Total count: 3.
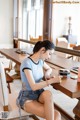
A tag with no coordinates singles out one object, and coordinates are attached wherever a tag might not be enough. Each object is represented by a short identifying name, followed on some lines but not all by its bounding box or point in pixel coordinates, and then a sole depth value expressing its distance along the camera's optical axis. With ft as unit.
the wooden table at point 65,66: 5.36
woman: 5.90
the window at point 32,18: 25.88
